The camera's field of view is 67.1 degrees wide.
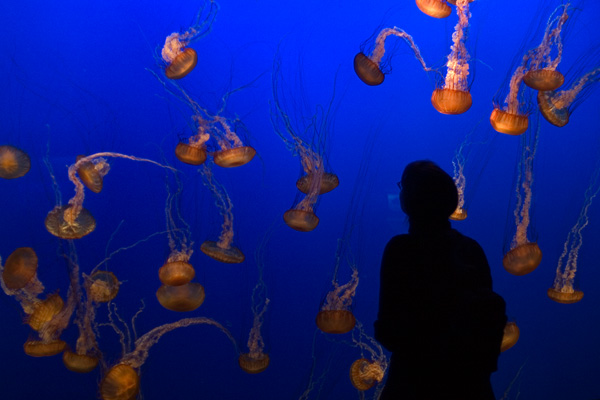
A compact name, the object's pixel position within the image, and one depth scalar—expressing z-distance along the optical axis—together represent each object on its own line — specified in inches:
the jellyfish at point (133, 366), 113.0
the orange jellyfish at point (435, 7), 116.8
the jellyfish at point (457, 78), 117.4
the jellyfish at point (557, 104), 123.2
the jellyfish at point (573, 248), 136.5
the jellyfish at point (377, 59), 120.0
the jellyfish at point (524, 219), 123.4
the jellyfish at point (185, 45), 113.8
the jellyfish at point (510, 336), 121.7
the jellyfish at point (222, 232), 118.3
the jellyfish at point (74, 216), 114.2
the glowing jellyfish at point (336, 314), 119.1
